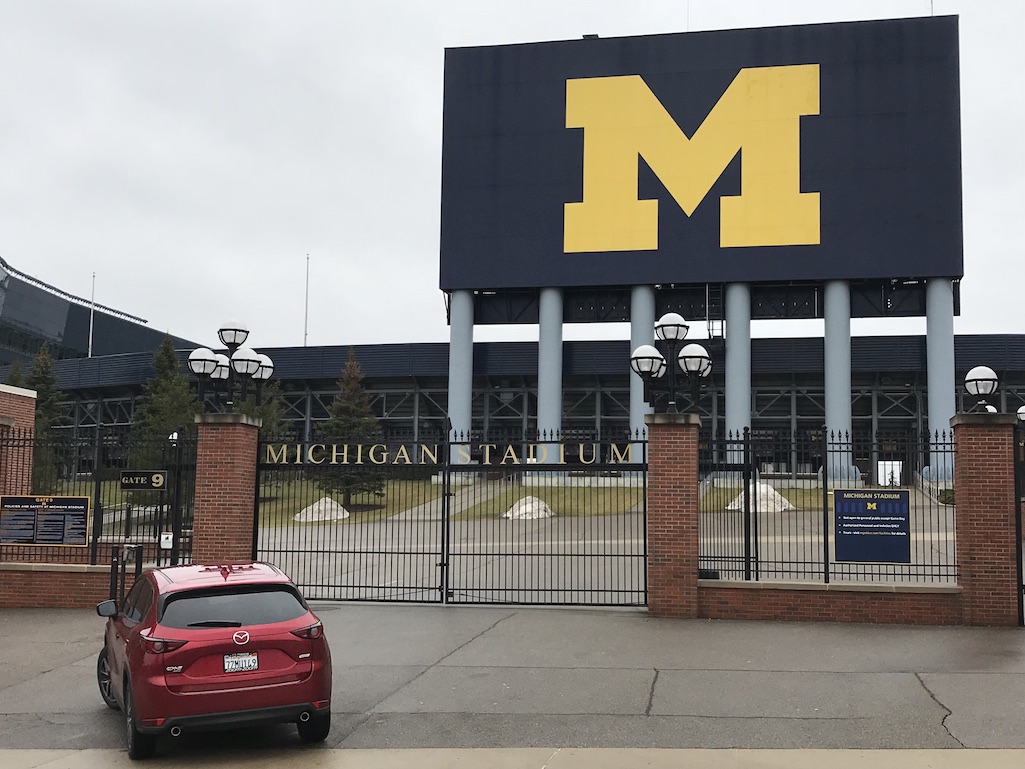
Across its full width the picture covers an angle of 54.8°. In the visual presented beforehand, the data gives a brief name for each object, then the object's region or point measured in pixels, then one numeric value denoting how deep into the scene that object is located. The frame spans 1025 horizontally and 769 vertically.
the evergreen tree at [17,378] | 57.06
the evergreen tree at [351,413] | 47.25
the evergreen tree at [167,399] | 46.81
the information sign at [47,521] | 17.22
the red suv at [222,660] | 8.17
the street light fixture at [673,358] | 16.61
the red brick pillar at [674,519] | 15.55
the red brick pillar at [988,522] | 14.73
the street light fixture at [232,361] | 17.58
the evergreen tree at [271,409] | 49.06
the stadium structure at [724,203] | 47.19
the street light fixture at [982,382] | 16.47
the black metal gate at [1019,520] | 14.50
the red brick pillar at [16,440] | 18.53
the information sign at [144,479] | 17.00
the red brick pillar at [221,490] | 16.88
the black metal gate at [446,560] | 16.86
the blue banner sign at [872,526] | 15.31
